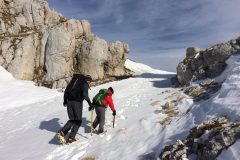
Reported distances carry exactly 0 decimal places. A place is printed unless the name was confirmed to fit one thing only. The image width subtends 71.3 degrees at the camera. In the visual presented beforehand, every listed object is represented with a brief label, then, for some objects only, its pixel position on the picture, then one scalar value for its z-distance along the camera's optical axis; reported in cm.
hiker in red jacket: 778
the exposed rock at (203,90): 879
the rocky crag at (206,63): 1171
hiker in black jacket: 732
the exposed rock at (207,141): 433
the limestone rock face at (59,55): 2337
